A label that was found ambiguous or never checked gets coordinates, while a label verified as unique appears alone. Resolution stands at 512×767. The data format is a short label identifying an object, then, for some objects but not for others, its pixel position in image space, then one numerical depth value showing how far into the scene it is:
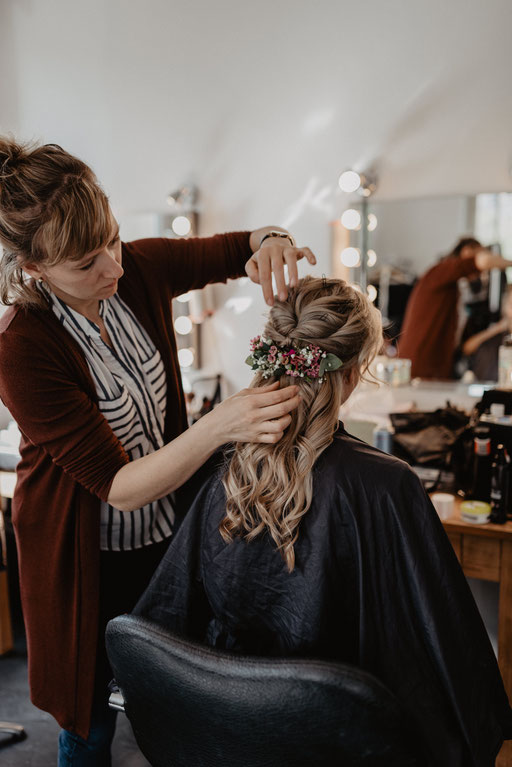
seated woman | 0.92
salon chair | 0.65
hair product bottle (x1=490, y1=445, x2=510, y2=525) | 1.47
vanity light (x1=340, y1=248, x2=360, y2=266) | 2.22
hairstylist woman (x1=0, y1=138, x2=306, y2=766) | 0.89
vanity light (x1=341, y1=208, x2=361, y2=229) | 2.20
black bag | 1.66
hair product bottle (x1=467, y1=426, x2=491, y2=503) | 1.54
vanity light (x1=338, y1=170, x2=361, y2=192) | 2.12
